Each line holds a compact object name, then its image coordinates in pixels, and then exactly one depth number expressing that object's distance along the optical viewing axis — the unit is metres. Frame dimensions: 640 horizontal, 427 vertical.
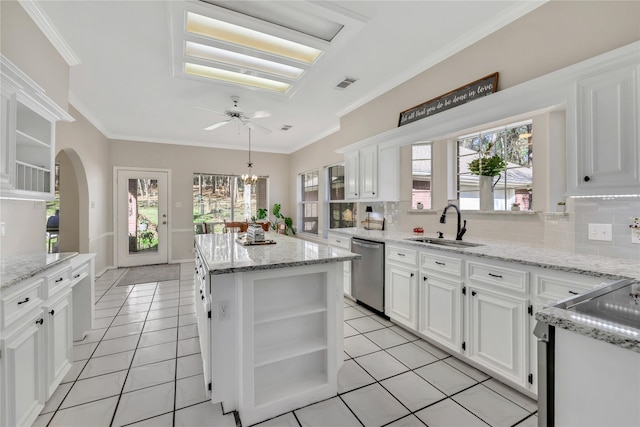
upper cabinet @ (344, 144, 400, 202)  3.71
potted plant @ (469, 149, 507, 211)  2.81
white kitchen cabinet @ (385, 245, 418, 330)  2.74
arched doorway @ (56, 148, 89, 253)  4.58
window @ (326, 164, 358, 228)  5.30
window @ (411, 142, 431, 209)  3.53
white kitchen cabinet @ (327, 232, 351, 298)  3.73
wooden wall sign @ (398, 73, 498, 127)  2.55
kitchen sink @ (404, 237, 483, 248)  2.61
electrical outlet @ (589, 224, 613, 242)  1.91
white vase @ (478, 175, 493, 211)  2.88
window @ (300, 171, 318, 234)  6.48
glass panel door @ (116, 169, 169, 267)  5.99
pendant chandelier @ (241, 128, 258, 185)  4.51
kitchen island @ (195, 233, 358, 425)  1.71
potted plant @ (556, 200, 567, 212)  2.20
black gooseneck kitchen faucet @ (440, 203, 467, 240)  2.73
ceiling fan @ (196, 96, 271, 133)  3.91
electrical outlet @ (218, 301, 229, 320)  1.72
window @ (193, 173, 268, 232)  6.81
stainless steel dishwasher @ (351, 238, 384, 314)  3.18
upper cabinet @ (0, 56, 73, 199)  1.83
